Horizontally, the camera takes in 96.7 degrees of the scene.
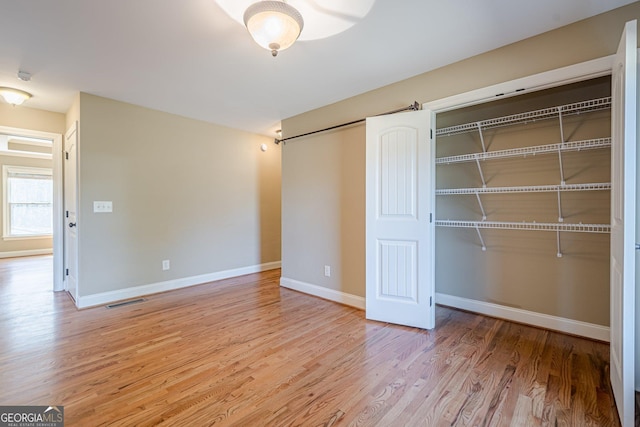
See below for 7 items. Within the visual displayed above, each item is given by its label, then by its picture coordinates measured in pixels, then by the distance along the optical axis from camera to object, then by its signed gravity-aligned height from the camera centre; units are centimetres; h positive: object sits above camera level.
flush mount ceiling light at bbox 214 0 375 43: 185 +137
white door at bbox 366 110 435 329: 271 -6
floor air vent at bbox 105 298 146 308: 341 -110
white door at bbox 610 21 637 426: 143 -4
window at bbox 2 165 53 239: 661 +30
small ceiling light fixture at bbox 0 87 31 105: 317 +136
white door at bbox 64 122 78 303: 349 +5
